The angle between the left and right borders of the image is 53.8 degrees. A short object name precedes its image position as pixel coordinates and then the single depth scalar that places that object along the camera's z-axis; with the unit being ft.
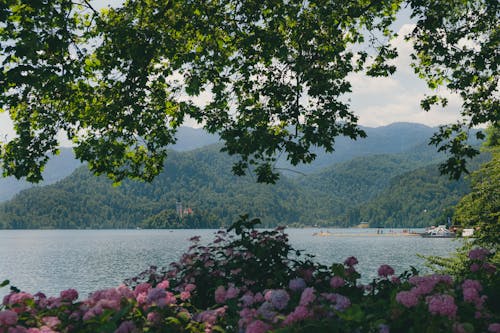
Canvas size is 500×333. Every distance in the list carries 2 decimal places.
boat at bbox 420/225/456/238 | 463.25
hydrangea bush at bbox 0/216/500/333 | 11.85
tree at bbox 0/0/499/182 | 29.73
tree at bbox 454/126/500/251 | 57.58
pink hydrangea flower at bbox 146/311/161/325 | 13.94
